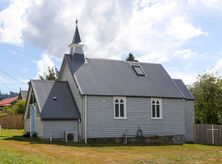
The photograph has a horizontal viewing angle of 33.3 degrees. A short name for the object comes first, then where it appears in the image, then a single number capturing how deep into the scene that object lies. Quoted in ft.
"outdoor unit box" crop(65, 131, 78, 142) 91.56
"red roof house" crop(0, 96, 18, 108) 280.33
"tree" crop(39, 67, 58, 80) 176.35
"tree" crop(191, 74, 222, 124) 153.48
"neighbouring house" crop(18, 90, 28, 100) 219.65
